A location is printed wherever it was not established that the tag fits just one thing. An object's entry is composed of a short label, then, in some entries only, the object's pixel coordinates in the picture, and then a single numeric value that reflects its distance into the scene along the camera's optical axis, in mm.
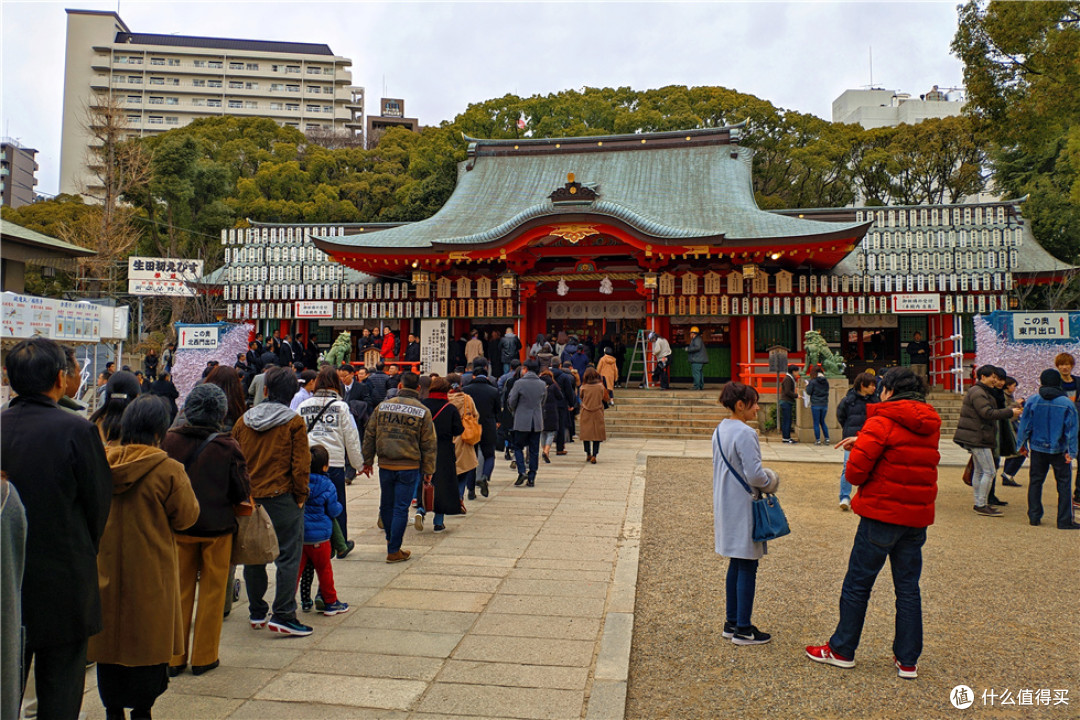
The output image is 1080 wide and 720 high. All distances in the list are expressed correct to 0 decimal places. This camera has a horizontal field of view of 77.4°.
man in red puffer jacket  3695
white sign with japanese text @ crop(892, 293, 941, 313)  18094
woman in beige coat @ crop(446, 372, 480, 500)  7359
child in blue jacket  4496
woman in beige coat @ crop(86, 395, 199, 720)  2949
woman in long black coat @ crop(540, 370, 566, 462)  10602
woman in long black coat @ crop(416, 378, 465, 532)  6586
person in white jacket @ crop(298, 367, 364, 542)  5211
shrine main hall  17766
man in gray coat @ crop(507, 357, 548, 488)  9188
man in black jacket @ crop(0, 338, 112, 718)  2549
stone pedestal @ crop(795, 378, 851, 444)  13719
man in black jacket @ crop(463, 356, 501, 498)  8125
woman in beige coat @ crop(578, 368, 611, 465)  10509
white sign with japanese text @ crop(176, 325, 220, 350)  14500
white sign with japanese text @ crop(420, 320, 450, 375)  19625
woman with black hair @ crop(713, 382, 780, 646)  4066
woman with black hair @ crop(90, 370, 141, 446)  3343
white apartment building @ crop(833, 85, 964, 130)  44812
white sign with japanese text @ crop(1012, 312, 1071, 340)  11852
